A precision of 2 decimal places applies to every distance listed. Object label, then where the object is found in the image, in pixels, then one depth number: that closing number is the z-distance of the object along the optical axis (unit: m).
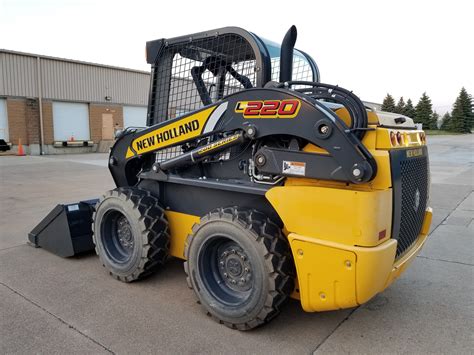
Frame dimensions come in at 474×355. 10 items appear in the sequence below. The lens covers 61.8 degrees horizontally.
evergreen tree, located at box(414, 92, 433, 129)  63.47
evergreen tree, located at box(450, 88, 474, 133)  62.97
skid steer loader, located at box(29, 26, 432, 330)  2.58
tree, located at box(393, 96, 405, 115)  63.29
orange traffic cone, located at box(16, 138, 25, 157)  19.33
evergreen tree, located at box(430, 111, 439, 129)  65.19
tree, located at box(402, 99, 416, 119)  63.17
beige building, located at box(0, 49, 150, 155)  19.39
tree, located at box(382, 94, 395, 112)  64.06
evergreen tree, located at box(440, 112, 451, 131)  65.64
